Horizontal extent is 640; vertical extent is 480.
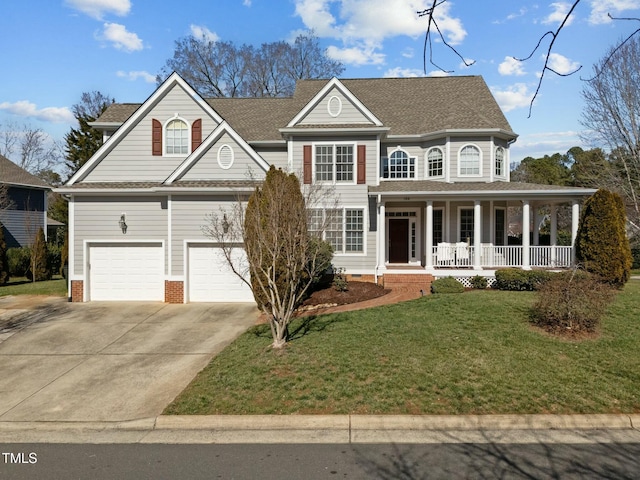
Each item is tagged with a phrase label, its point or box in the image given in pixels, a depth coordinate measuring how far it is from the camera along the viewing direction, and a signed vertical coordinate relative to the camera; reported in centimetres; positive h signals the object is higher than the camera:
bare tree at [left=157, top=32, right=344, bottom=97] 3941 +1588
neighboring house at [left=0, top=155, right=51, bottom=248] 2731 +239
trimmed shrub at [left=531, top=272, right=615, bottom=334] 924 -142
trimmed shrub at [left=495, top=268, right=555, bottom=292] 1417 -122
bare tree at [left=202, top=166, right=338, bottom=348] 903 +9
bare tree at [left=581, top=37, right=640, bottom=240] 2392 +657
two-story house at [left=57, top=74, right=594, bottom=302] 1530 +183
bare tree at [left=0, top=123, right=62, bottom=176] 4378 +955
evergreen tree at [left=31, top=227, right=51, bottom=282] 2319 -94
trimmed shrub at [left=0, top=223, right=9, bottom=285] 2127 -115
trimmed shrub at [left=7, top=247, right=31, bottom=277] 2328 -109
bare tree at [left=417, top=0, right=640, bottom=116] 265 +143
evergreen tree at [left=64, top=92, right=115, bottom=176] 3139 +731
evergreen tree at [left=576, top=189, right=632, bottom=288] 1389 +4
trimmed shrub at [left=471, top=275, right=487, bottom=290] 1528 -145
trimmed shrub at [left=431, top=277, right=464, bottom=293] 1448 -151
